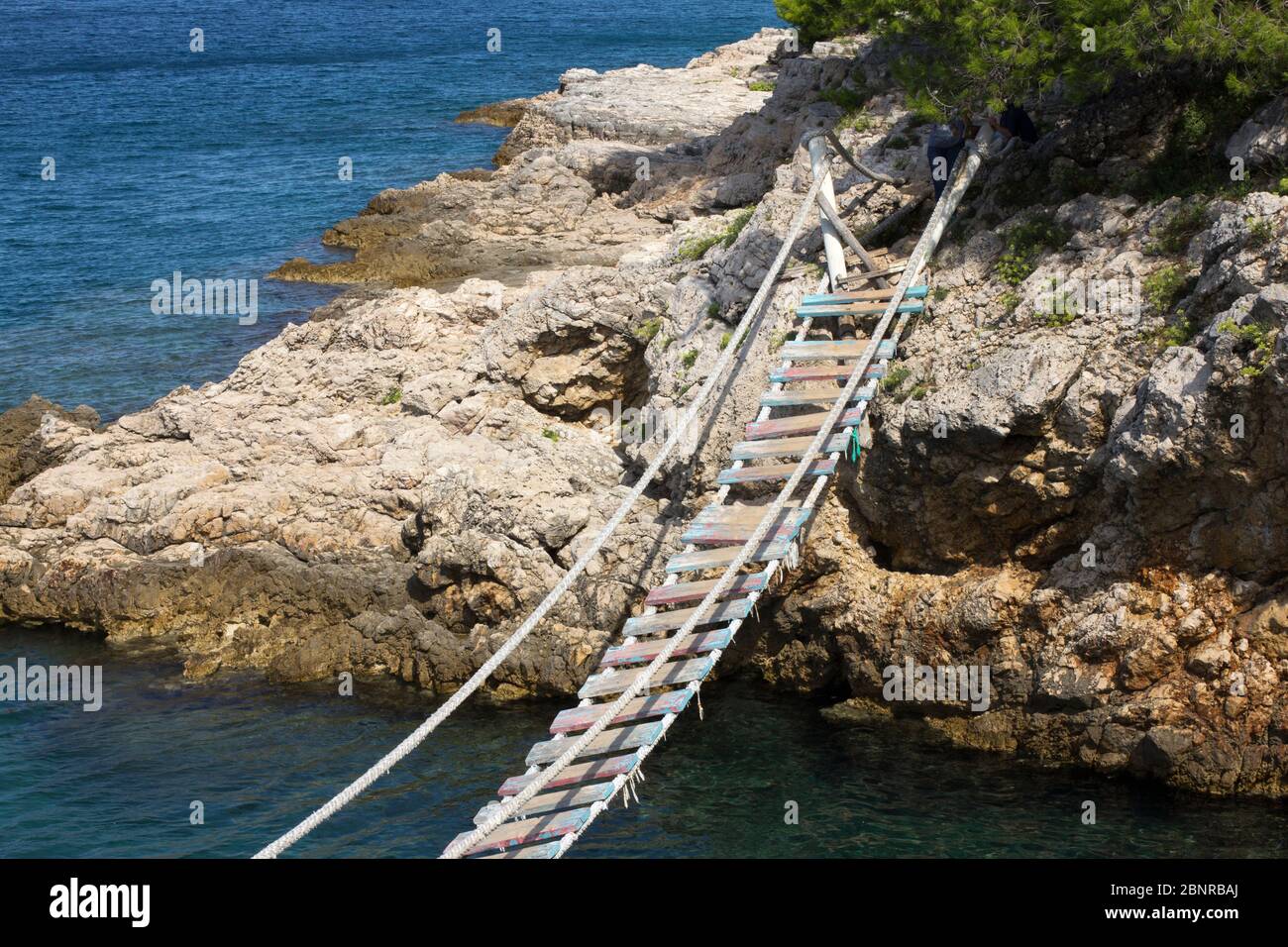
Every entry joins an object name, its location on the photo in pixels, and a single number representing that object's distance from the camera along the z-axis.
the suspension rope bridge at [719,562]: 14.57
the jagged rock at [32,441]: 25.77
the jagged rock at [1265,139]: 17.61
